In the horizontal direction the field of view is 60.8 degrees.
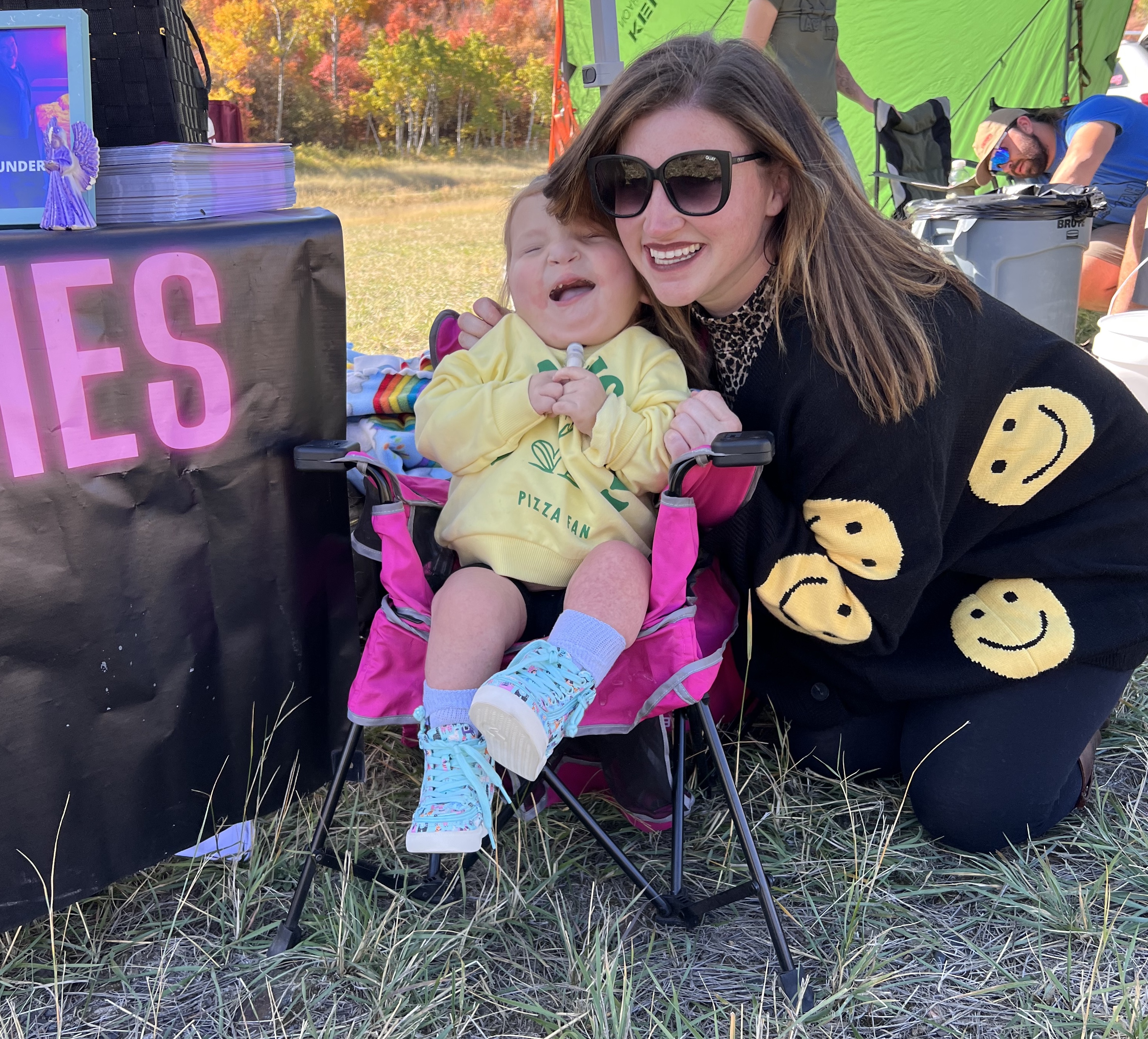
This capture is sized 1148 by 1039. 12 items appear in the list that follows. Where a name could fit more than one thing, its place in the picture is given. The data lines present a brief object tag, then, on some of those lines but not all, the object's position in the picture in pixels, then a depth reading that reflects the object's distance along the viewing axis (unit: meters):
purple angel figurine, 1.62
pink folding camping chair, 1.66
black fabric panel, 1.59
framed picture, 1.67
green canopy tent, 7.62
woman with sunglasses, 1.73
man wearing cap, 5.75
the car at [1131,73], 9.05
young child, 1.58
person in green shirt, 4.48
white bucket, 3.83
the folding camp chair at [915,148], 5.53
